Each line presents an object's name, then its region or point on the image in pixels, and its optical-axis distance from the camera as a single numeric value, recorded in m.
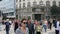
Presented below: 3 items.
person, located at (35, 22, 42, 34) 4.54
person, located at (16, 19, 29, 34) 2.23
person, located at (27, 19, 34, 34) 4.48
